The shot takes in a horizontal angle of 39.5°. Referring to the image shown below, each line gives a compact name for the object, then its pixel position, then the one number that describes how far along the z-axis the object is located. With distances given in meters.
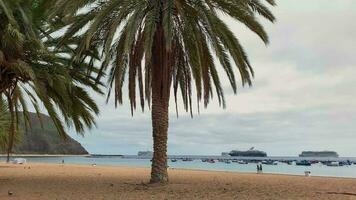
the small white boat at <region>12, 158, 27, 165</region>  59.56
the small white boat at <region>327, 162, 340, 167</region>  107.46
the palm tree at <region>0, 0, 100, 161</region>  18.66
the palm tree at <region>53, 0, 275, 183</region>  17.56
